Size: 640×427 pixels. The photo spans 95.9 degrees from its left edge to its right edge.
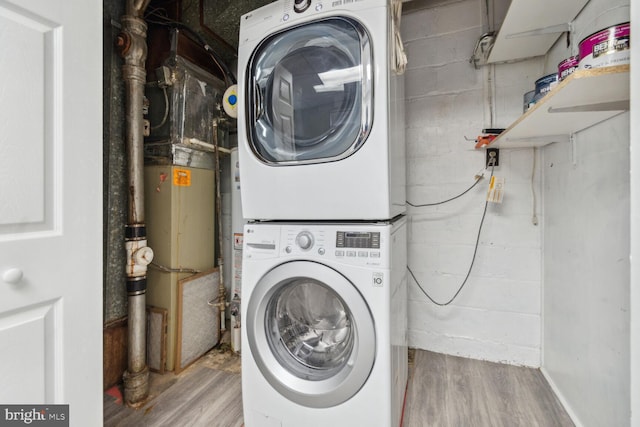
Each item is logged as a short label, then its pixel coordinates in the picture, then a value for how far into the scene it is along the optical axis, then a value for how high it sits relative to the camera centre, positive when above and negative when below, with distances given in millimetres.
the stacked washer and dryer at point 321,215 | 1062 -12
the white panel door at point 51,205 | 780 +26
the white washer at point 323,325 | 1040 -474
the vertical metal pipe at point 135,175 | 1615 +216
